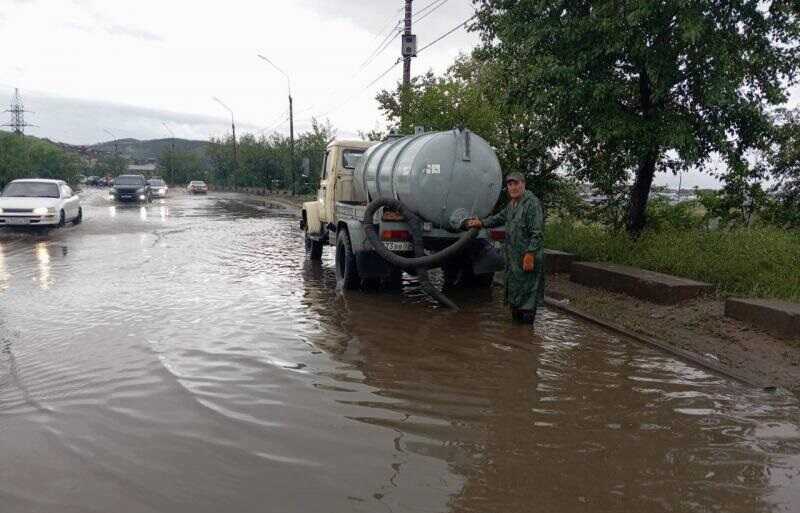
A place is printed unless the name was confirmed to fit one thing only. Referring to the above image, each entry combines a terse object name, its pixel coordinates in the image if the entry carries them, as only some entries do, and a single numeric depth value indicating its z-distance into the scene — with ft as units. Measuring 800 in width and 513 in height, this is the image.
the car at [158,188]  154.20
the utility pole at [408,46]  60.88
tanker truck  27.37
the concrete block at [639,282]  26.37
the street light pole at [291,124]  131.52
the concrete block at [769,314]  20.66
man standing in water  23.80
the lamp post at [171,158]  322.34
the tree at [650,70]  28.89
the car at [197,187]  207.31
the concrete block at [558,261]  35.76
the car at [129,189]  119.24
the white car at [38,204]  56.39
